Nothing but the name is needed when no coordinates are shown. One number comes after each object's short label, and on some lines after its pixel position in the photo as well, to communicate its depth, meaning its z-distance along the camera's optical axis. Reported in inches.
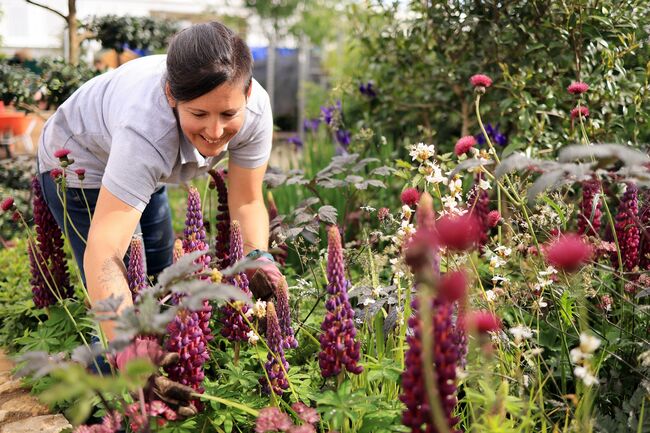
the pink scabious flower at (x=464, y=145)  68.8
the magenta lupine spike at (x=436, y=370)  44.0
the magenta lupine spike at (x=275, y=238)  106.0
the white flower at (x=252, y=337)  67.3
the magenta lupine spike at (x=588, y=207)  83.0
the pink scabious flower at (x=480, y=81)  72.2
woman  73.2
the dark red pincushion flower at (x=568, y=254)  42.9
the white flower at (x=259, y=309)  65.4
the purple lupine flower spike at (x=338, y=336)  56.4
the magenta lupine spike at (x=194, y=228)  72.5
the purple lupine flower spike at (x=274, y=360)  61.9
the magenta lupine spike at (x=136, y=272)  65.9
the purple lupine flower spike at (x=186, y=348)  61.7
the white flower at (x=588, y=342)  45.9
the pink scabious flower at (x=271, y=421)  51.3
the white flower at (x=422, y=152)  72.6
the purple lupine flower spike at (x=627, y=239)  83.7
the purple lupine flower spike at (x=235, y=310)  70.4
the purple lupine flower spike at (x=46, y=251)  100.3
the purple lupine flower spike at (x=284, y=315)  63.9
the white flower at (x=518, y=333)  52.4
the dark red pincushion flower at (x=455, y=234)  37.1
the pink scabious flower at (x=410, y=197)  69.1
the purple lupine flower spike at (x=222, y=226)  92.5
